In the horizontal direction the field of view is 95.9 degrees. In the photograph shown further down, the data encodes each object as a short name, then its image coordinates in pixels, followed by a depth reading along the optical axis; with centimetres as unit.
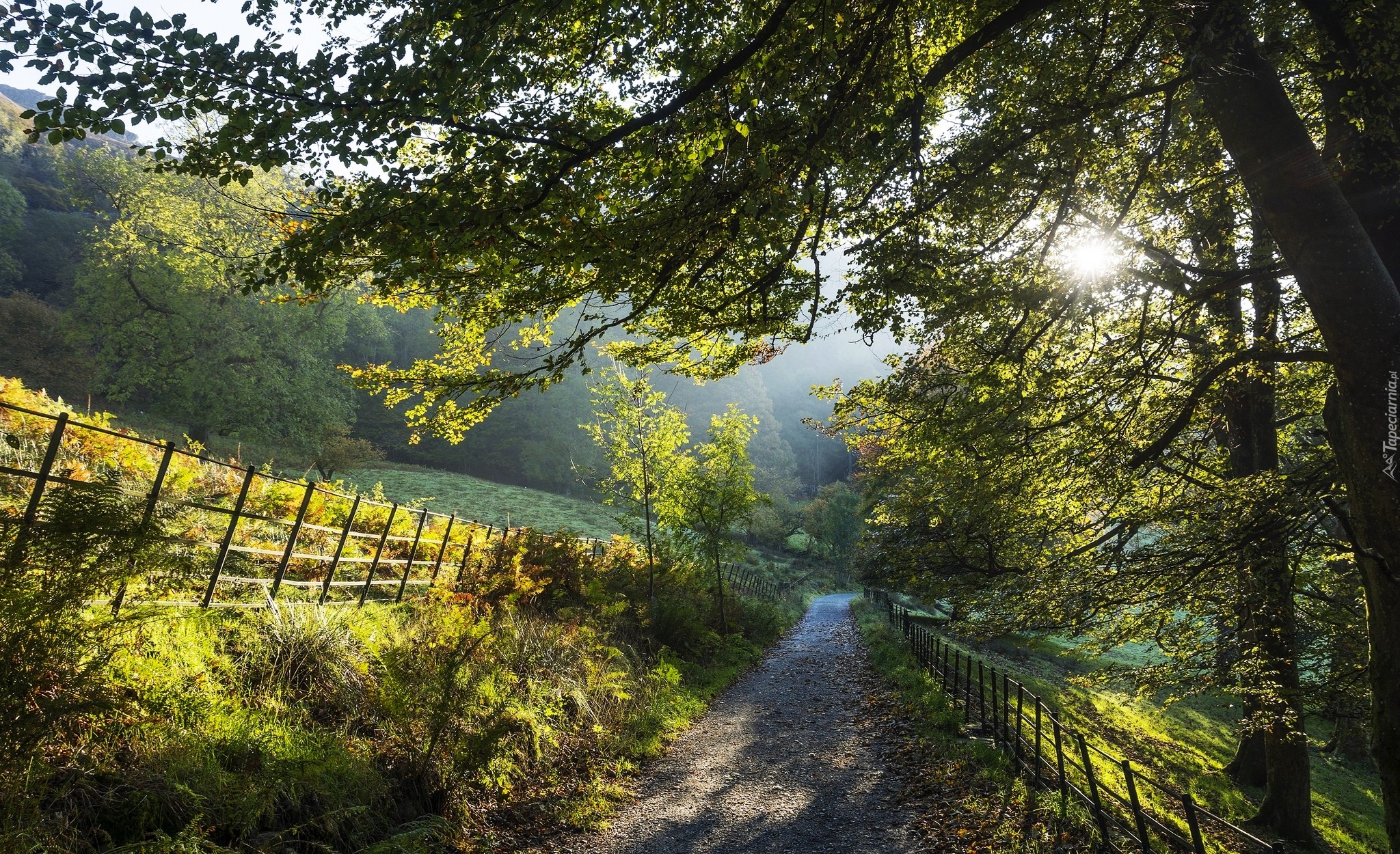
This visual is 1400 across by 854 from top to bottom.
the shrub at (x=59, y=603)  331
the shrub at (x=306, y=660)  554
